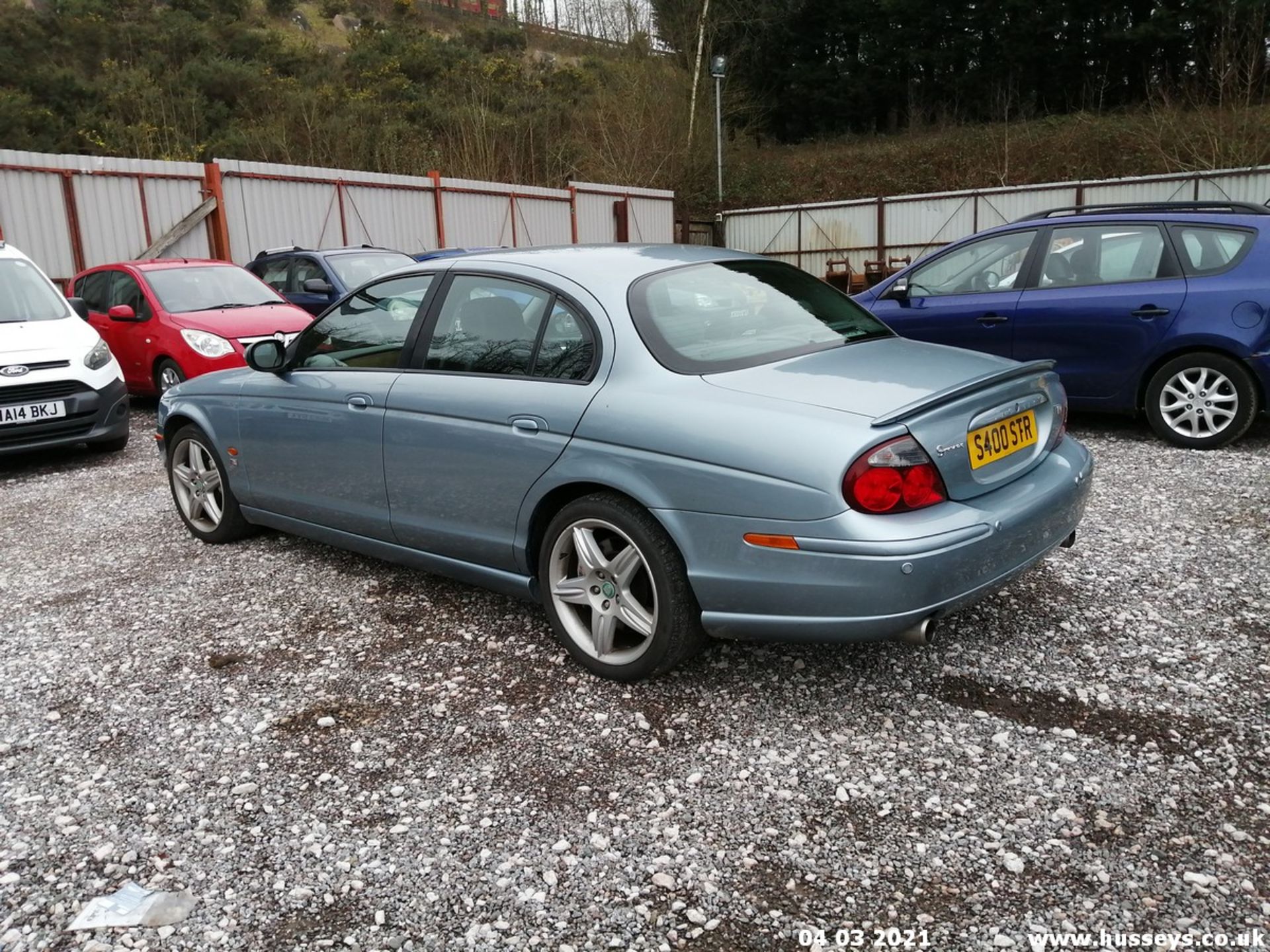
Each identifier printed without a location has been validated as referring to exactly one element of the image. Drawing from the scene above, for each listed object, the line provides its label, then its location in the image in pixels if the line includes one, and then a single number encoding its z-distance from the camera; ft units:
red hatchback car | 29.76
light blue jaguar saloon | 9.72
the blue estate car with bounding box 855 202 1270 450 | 21.26
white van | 24.03
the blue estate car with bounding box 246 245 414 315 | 38.02
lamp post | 80.94
